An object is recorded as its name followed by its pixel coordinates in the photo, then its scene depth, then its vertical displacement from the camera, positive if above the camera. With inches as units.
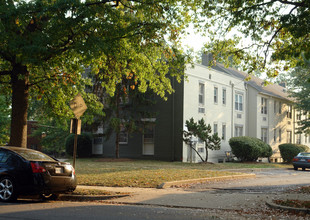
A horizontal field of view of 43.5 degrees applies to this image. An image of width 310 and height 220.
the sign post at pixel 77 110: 496.4 +41.1
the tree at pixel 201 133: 1080.8 +33.1
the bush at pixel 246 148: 1250.6 -5.8
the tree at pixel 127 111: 1120.8 +95.3
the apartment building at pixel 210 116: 1190.3 +102.7
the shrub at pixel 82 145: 1312.4 -10.8
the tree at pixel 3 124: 1428.4 +57.6
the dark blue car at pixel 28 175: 387.2 -35.1
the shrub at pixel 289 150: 1456.7 -10.8
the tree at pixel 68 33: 470.6 +140.8
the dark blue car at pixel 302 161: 1103.6 -38.4
